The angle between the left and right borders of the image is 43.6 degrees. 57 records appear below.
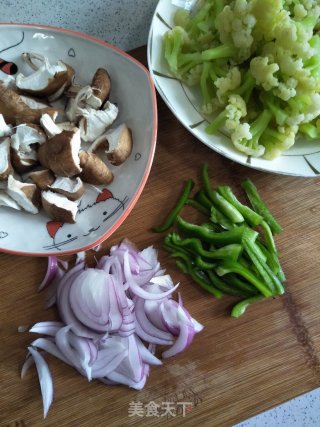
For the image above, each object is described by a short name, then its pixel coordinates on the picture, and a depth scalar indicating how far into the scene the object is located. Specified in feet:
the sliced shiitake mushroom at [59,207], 1.21
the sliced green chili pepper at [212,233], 1.26
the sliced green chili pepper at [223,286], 1.27
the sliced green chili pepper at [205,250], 1.24
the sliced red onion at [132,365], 1.21
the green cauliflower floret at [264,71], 1.14
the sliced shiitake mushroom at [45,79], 1.27
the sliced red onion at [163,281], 1.29
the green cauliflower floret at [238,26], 1.15
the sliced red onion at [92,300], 1.25
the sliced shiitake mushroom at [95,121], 1.26
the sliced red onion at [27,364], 1.24
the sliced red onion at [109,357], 1.22
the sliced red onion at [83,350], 1.20
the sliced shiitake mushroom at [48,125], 1.23
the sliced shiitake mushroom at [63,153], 1.18
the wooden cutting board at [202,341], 1.22
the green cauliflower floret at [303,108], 1.17
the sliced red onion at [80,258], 1.30
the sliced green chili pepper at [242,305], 1.26
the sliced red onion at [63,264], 1.31
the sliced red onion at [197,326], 1.26
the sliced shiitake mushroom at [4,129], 1.25
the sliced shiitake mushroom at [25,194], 1.19
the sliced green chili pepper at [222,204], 1.28
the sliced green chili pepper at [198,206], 1.33
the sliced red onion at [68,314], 1.25
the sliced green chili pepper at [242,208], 1.29
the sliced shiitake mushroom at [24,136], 1.23
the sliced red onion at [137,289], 1.26
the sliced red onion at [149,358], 1.24
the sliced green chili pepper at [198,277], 1.27
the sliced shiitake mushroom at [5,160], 1.22
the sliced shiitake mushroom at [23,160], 1.23
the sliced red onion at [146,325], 1.27
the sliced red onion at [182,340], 1.23
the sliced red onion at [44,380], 1.21
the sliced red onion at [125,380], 1.22
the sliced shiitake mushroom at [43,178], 1.23
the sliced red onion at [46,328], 1.24
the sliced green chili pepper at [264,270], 1.25
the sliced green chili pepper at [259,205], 1.32
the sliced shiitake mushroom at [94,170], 1.21
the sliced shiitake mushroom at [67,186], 1.24
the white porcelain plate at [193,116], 1.25
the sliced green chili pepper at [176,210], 1.32
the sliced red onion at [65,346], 1.22
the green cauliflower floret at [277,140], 1.23
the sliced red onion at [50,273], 1.28
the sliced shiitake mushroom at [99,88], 1.27
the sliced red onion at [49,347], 1.23
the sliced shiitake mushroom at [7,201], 1.21
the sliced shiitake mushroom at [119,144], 1.25
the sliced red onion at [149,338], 1.26
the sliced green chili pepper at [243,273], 1.25
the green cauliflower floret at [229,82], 1.20
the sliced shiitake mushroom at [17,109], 1.26
